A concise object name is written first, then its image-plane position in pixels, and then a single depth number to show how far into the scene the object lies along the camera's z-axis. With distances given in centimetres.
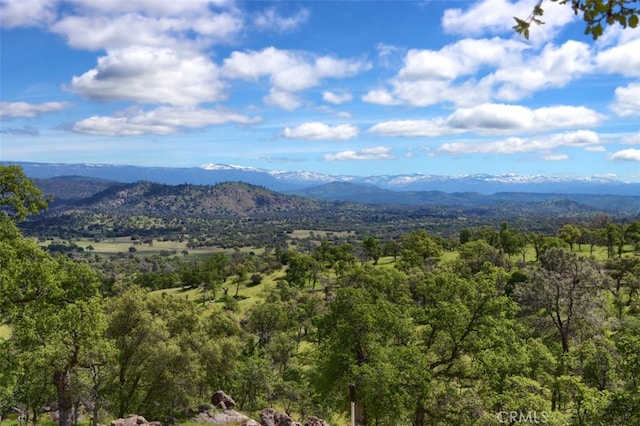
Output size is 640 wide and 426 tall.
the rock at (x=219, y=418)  3720
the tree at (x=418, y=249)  10531
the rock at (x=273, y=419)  3186
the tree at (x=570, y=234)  12188
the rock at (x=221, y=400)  4461
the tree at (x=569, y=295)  4406
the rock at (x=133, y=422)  2728
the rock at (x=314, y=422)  3097
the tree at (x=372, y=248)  12885
